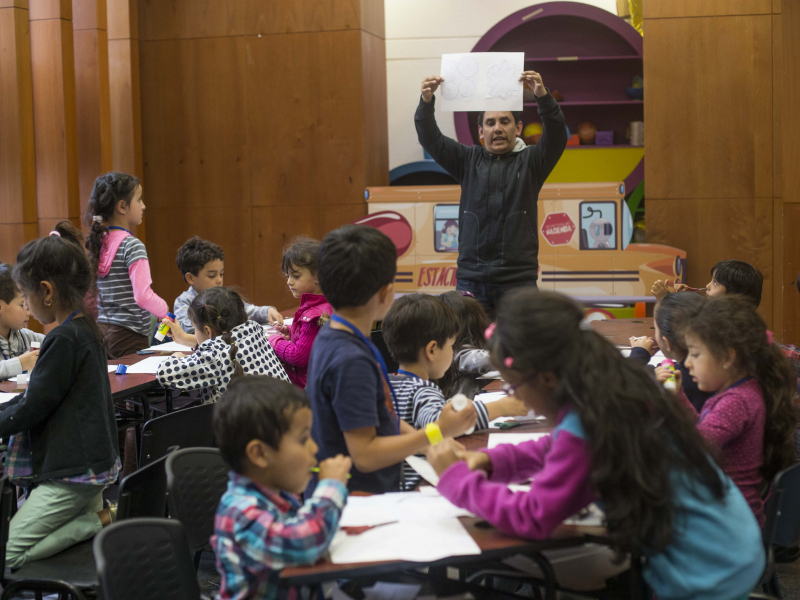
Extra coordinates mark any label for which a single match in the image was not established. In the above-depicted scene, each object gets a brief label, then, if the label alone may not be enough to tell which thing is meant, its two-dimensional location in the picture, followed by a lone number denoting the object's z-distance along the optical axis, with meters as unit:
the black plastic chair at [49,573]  1.94
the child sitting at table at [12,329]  3.11
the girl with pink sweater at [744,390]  1.94
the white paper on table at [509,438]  2.03
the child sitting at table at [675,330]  2.27
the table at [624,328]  3.66
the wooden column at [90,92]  6.07
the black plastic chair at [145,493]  1.93
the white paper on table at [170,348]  3.75
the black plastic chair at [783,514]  1.83
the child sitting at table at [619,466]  1.31
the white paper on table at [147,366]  3.27
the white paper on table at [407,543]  1.38
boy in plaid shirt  1.35
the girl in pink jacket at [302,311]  3.29
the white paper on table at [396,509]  1.53
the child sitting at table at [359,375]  1.66
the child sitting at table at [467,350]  2.72
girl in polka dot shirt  2.96
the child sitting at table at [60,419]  2.21
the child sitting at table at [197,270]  4.12
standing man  3.53
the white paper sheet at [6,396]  2.75
